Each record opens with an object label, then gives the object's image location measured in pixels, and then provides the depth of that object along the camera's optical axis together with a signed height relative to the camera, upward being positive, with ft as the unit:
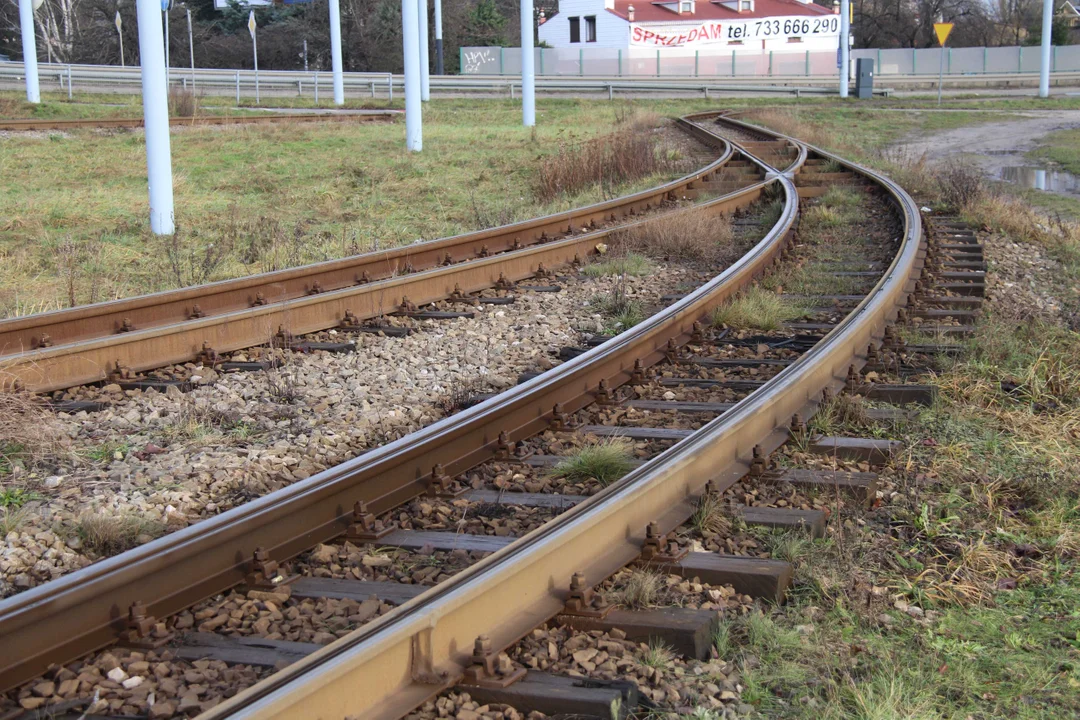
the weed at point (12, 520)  15.74 -5.10
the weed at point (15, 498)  16.85 -5.15
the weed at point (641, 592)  13.28 -5.27
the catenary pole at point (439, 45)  145.46 +13.07
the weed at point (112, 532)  15.29 -5.15
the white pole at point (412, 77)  64.80 +3.73
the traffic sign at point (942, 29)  134.82 +11.74
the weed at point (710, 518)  15.57 -5.21
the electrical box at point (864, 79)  151.84 +6.96
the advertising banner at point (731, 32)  236.43 +21.16
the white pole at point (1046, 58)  146.70 +9.20
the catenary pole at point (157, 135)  42.86 +0.42
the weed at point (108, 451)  19.07 -5.07
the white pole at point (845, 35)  143.33 +12.61
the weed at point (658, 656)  12.05 -5.46
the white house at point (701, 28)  236.22 +22.04
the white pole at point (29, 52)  94.41 +8.36
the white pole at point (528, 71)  87.61 +5.42
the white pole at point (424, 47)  107.70 +9.09
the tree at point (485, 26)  227.61 +22.35
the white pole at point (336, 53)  107.86 +8.78
